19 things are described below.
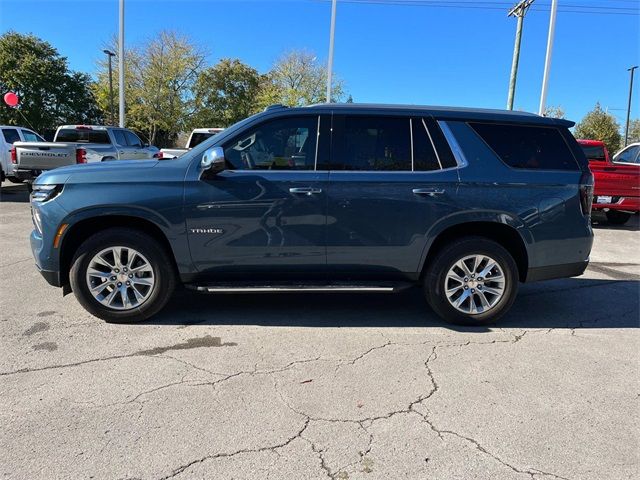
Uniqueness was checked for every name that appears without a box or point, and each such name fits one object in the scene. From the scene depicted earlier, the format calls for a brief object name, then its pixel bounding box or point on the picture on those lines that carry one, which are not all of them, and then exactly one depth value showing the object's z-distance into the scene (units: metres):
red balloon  21.88
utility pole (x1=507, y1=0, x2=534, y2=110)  20.38
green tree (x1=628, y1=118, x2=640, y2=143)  61.78
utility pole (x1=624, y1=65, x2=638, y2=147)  43.91
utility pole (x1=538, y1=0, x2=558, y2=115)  17.98
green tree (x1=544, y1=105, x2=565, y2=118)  57.61
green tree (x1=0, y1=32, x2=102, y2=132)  36.44
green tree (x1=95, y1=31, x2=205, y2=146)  37.88
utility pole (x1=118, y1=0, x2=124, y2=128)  21.50
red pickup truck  10.92
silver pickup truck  12.21
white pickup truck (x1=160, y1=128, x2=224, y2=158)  13.02
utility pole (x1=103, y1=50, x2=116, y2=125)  34.25
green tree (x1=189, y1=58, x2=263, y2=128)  40.44
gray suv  4.27
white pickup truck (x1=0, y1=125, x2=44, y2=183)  14.10
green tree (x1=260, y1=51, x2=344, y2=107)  44.91
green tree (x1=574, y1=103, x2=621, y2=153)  47.56
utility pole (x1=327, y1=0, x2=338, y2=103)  20.78
